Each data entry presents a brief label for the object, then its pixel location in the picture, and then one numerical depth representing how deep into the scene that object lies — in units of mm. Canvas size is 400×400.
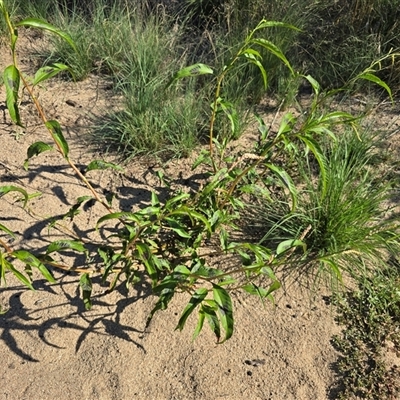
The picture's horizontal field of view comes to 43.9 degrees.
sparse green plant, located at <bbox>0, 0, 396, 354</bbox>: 1792
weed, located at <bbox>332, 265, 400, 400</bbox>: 2090
